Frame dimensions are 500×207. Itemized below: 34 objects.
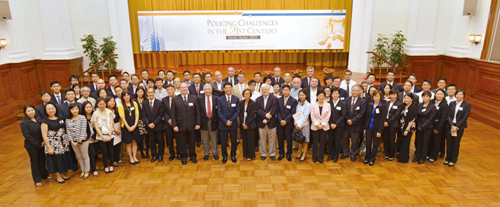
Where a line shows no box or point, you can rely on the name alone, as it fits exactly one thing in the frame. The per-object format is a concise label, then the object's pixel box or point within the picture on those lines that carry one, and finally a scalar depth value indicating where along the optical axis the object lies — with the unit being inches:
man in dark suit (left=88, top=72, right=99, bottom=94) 239.8
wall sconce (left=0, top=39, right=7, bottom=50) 293.2
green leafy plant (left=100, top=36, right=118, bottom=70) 359.3
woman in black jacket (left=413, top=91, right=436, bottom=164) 198.0
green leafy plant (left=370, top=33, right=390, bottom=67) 365.1
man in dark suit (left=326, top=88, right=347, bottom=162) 201.8
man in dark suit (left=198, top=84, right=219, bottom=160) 206.2
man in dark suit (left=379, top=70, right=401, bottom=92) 230.8
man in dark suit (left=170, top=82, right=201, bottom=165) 200.7
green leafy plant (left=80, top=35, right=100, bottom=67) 350.3
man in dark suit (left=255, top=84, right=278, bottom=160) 204.2
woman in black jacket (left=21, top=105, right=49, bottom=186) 170.4
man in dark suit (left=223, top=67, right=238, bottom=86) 257.4
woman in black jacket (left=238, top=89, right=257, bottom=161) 205.2
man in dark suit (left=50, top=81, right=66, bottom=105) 213.8
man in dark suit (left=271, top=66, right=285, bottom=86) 256.7
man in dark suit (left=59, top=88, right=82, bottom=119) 195.5
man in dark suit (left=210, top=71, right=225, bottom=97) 244.2
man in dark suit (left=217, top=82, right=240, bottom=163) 203.3
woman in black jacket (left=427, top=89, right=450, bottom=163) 198.8
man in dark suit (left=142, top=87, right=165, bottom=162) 203.8
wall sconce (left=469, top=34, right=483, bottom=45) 309.9
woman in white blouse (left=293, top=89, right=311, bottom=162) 202.8
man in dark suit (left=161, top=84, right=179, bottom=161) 204.4
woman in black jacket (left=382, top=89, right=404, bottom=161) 198.4
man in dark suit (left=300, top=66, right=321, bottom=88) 249.8
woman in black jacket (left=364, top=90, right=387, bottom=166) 199.5
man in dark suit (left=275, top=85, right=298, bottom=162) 204.5
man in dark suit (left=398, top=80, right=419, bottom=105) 210.0
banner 385.7
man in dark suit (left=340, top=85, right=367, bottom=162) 200.1
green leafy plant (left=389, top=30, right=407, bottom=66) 356.8
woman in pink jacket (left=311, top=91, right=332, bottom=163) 200.9
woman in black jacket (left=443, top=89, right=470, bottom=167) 196.2
